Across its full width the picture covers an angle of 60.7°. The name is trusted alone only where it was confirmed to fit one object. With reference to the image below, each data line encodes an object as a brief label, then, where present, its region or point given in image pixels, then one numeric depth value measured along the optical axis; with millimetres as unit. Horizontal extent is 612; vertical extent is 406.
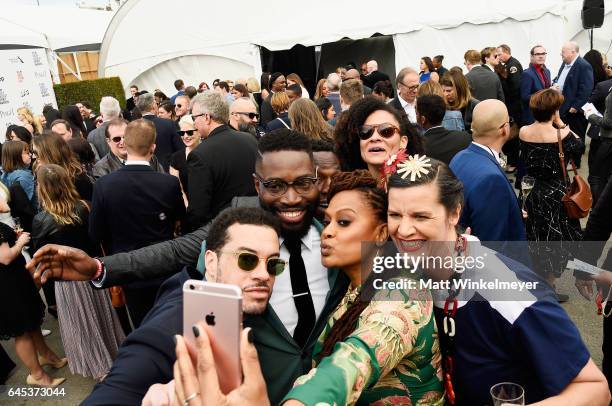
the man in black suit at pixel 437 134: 4320
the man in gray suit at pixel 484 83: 7996
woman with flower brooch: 1501
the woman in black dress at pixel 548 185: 4621
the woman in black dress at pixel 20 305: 4164
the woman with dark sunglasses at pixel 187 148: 5531
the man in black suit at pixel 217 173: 4129
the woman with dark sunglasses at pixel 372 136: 3312
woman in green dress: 1314
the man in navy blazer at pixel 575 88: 8750
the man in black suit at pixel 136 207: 3920
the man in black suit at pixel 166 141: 6773
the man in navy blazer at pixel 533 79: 8859
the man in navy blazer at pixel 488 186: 3293
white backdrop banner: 10867
